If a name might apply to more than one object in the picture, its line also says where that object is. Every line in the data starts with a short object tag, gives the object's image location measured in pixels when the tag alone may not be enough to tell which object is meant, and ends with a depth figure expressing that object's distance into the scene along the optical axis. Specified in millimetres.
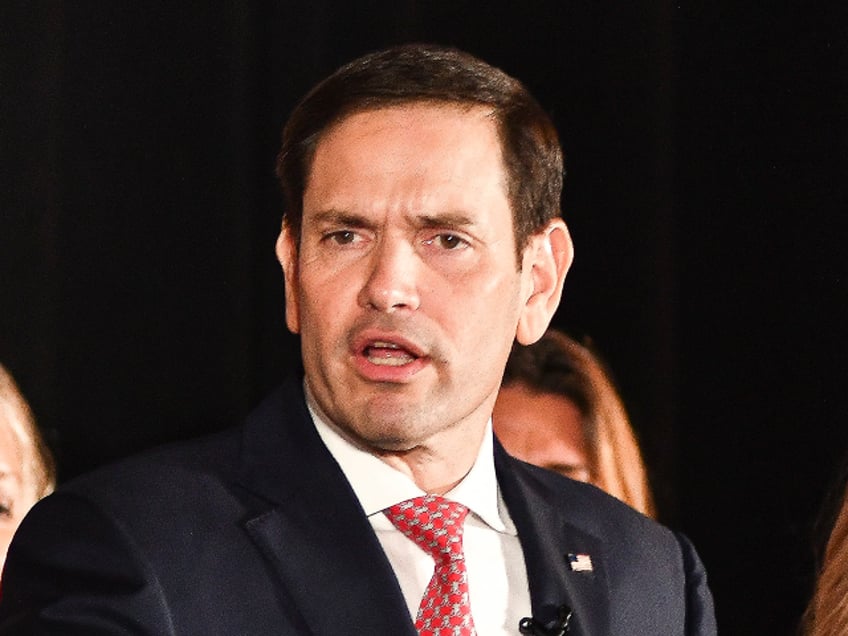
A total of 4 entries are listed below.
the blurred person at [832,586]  7074
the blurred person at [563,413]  7699
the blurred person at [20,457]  6230
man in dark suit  4496
